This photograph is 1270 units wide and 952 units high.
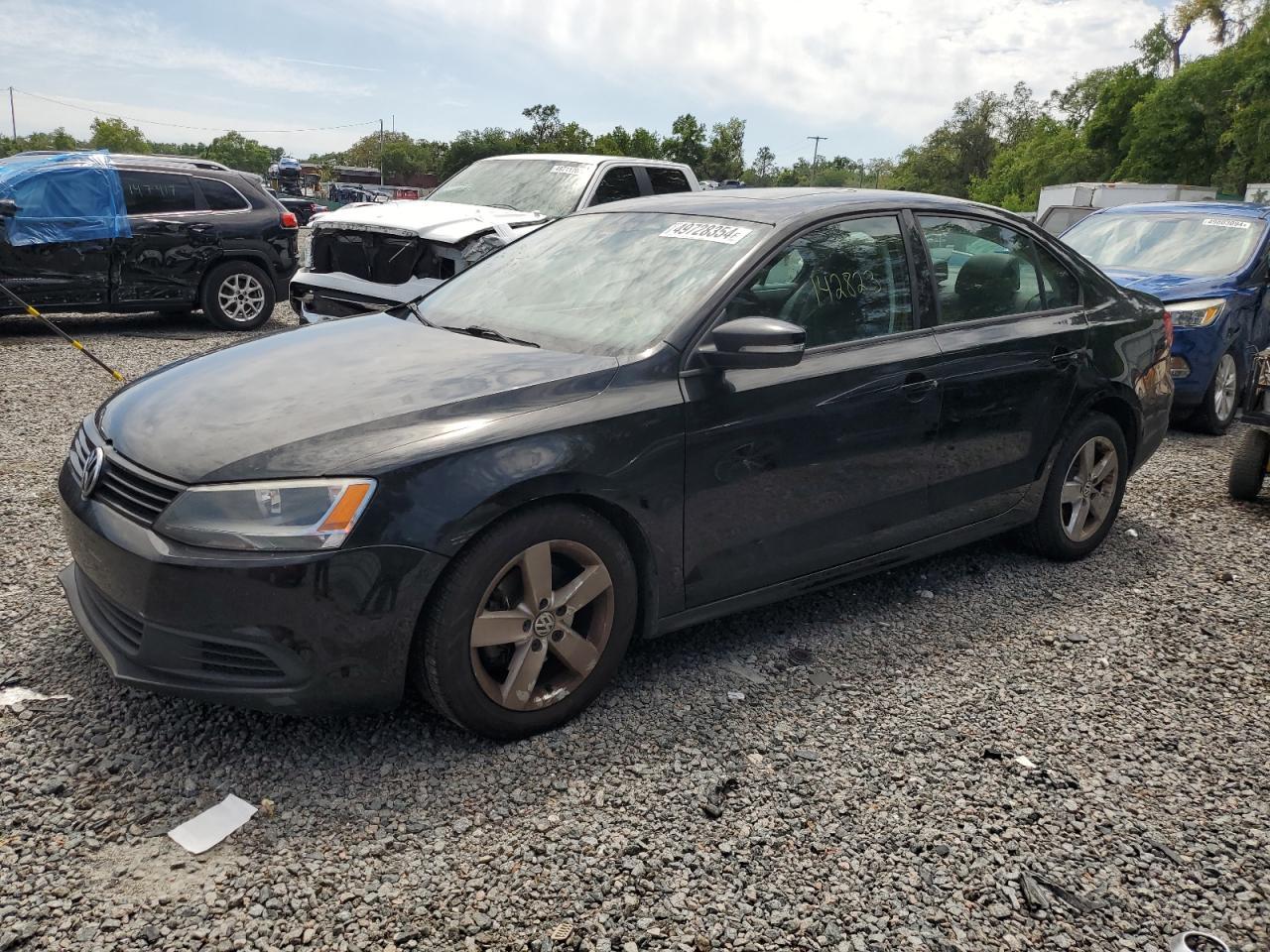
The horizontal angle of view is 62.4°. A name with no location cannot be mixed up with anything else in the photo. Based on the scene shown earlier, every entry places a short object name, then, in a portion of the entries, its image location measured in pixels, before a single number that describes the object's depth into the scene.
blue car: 8.04
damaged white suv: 8.10
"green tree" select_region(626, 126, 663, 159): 82.25
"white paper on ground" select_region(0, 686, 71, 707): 3.27
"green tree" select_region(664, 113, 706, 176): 88.94
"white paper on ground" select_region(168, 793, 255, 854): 2.69
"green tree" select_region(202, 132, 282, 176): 169.88
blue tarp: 9.82
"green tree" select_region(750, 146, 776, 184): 160.88
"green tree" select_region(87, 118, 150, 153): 168.50
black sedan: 2.80
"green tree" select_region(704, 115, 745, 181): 98.00
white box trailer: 33.69
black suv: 9.98
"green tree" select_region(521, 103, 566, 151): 97.25
